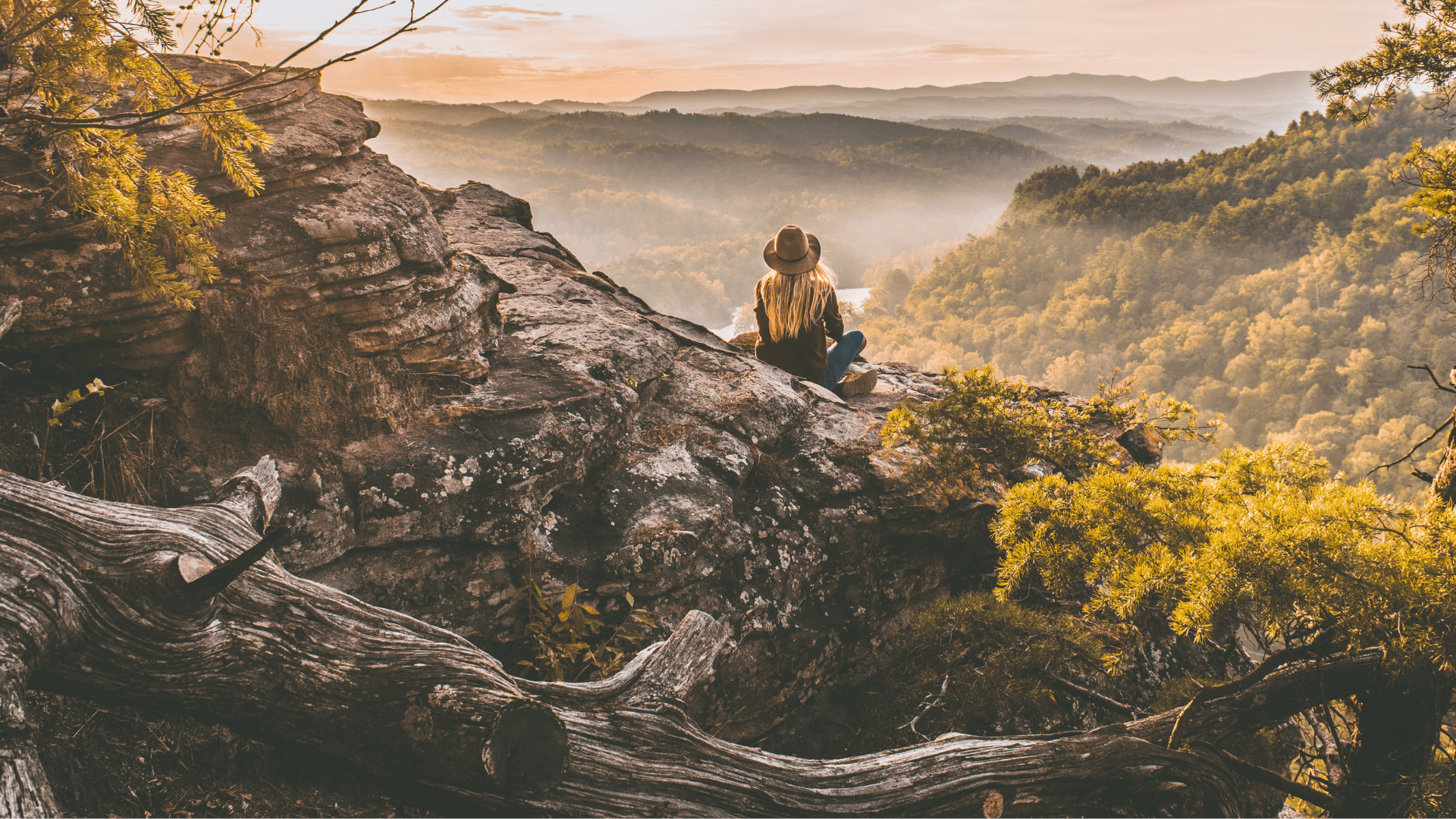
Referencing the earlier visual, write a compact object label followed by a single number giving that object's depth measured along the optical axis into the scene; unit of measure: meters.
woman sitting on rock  6.86
